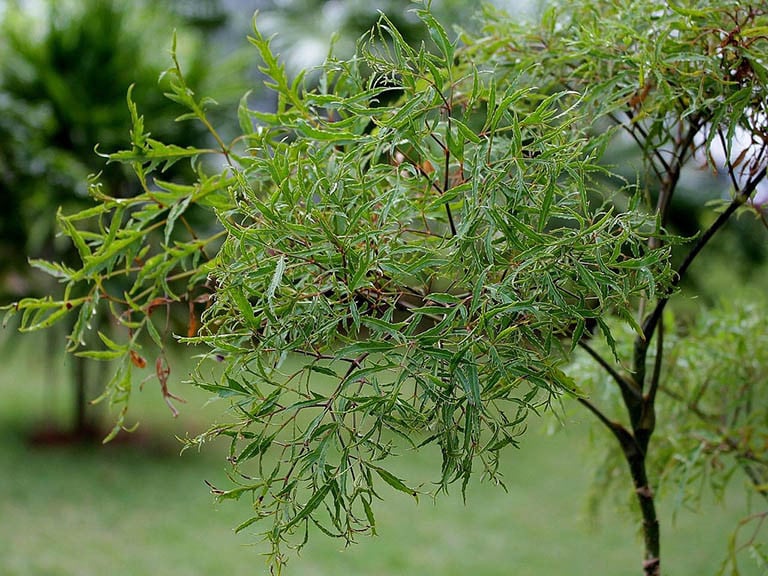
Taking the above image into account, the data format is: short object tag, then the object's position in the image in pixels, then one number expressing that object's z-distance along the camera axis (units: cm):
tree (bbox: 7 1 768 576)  223
